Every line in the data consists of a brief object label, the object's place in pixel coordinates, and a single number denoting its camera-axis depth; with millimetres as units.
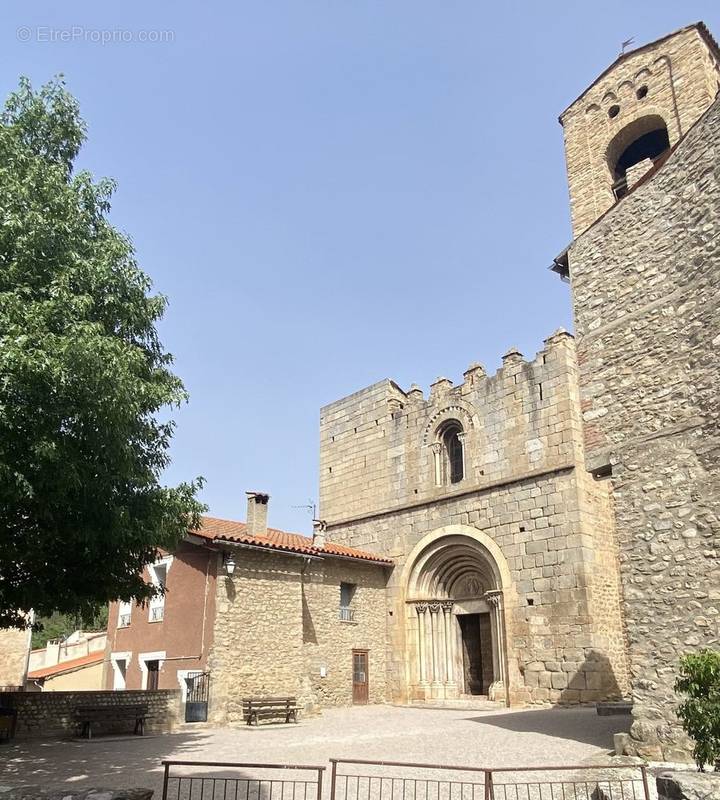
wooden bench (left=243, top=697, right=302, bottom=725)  15242
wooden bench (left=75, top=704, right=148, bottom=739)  12750
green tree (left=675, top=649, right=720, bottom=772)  6383
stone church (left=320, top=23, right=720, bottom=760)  8844
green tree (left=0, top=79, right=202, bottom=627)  7910
